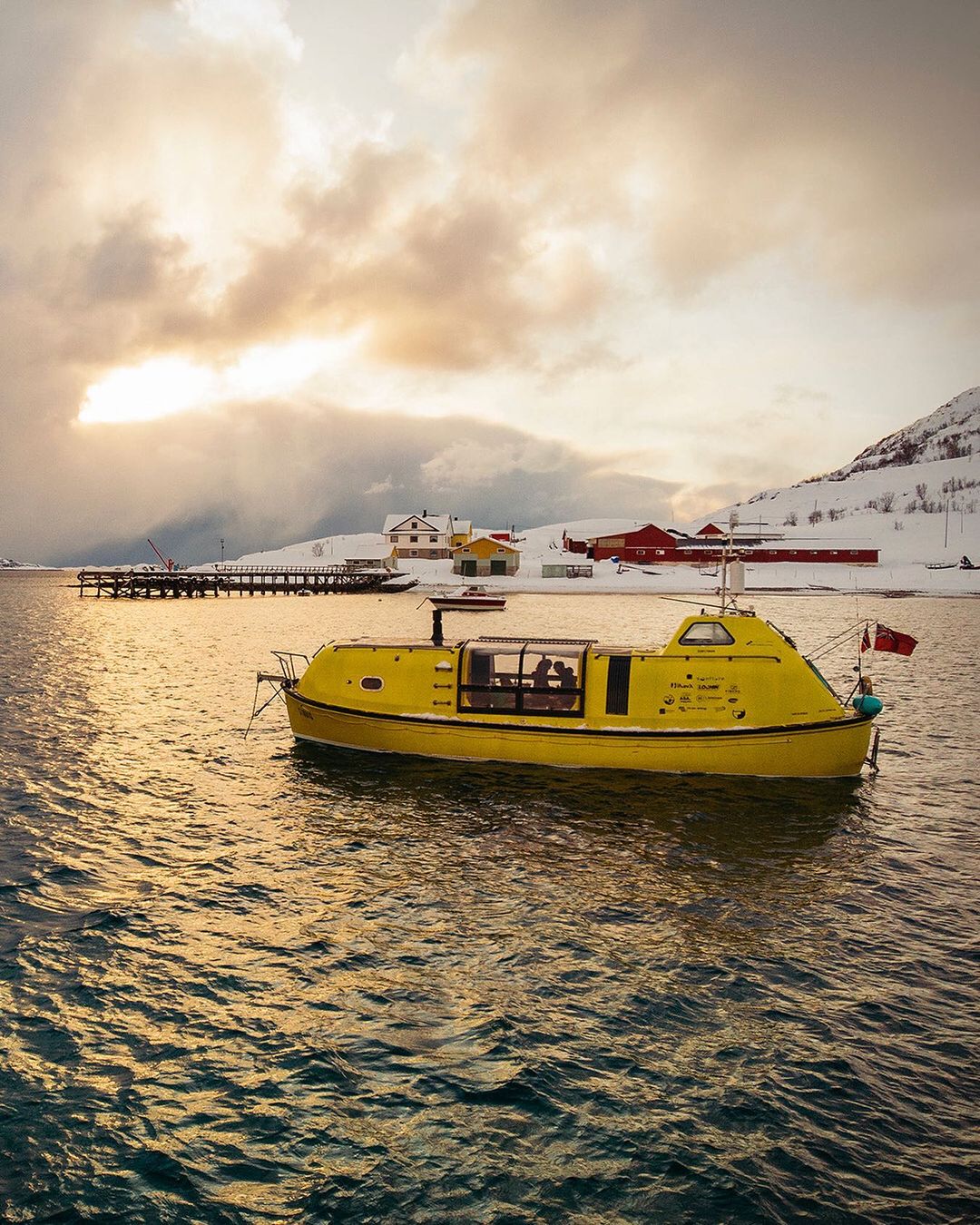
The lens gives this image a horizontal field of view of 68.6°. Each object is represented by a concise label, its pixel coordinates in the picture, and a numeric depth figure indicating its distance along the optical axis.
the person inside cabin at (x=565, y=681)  18.62
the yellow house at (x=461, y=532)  165.00
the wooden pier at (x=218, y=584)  111.00
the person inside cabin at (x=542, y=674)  18.83
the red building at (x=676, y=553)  138.12
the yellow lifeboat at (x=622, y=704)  17.73
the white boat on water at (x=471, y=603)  83.14
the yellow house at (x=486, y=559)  135.75
